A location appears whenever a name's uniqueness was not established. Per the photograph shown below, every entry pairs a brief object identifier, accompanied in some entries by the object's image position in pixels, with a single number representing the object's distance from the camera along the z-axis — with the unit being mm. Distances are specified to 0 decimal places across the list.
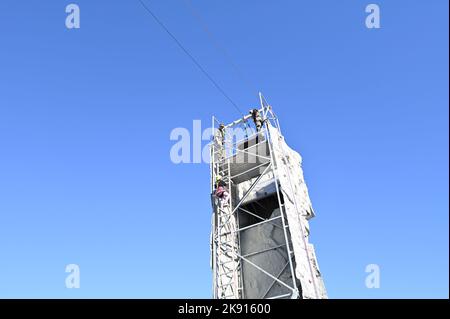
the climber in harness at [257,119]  19250
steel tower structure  14281
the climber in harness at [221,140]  19578
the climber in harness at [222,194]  16688
